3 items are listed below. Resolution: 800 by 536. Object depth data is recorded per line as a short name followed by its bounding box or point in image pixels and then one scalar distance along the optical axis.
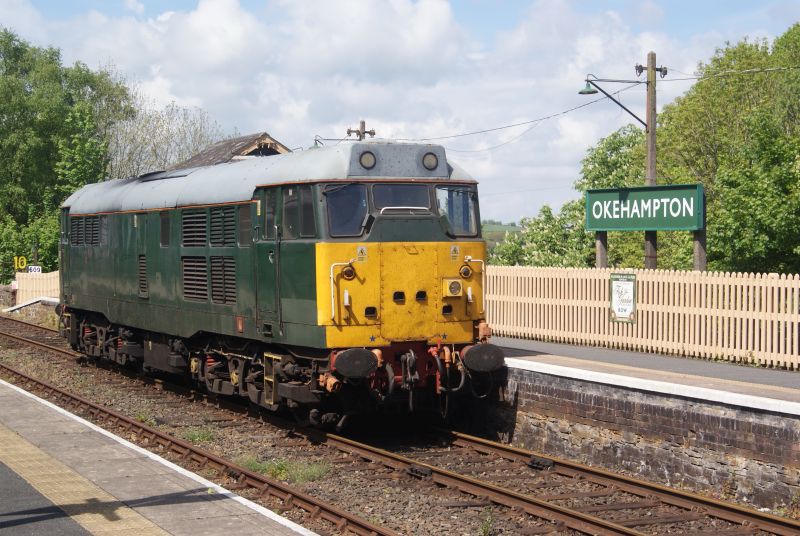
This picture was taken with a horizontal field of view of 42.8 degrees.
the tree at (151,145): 68.50
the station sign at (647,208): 19.25
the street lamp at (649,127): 21.97
